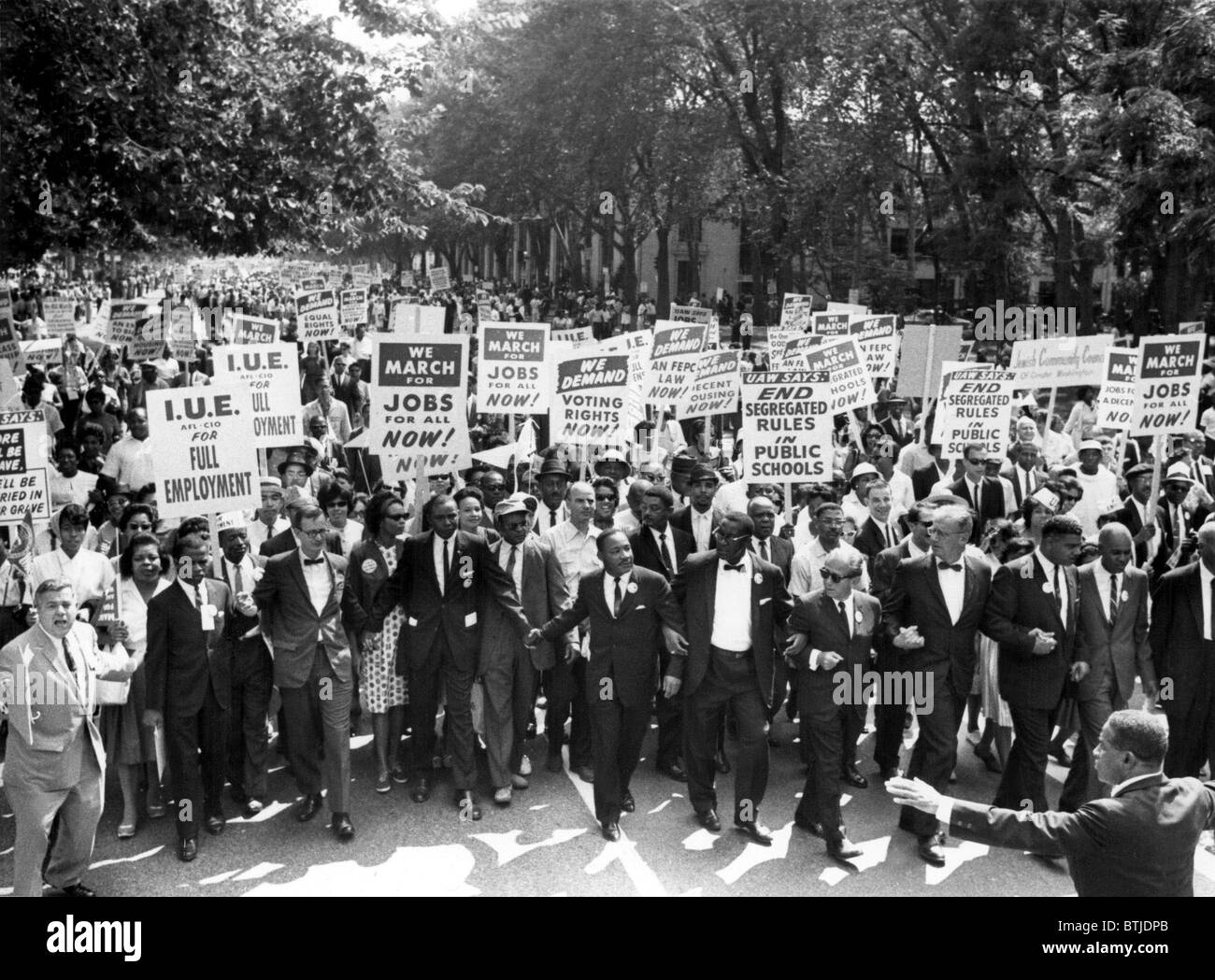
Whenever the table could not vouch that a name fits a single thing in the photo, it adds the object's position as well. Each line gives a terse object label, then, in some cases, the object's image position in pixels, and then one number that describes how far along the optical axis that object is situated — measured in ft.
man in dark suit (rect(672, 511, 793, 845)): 25.11
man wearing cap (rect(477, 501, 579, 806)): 27.25
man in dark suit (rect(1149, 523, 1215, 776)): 25.49
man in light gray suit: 20.83
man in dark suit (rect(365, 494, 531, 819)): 26.91
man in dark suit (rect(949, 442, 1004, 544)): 38.58
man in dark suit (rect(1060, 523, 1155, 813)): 25.43
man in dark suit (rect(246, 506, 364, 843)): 25.16
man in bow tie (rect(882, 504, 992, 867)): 24.66
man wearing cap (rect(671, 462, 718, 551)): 31.12
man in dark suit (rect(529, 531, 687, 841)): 25.32
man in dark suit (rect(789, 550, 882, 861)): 24.14
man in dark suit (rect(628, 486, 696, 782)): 28.94
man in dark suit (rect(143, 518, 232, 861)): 24.31
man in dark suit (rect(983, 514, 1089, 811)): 24.68
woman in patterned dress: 27.73
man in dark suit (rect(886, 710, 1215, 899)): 14.90
